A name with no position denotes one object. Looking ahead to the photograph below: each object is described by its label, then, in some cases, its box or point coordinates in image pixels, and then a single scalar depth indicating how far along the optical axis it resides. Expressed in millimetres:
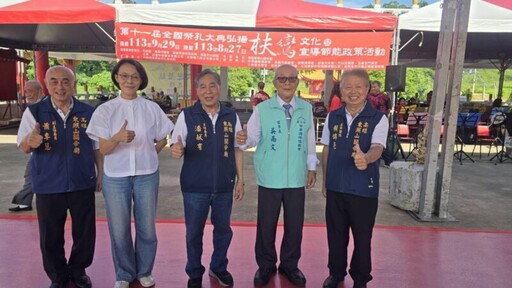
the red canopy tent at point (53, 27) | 7090
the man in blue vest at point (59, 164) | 2377
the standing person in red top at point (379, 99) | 6770
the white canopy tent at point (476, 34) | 7078
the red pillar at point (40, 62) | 13992
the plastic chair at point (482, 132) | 8758
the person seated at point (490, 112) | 10641
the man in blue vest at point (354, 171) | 2436
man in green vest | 2611
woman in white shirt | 2346
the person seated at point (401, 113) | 10656
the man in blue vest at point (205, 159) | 2472
